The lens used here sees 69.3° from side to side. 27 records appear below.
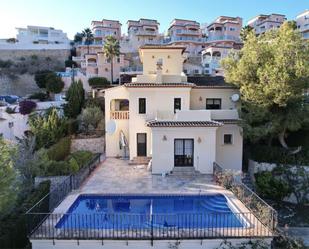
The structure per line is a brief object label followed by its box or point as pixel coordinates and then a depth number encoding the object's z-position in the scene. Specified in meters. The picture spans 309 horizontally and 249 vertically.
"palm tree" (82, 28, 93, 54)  60.32
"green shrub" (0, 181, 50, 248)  9.00
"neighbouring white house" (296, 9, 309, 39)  61.57
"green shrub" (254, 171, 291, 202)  15.84
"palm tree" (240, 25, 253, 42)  42.83
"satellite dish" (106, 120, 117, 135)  20.98
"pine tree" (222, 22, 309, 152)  15.98
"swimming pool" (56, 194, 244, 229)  10.52
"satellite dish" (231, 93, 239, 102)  19.44
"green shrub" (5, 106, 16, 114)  24.44
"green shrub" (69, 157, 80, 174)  16.20
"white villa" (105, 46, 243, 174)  17.24
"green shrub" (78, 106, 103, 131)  23.66
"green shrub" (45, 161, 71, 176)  15.87
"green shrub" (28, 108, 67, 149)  20.52
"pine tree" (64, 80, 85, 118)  26.20
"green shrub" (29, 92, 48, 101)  37.96
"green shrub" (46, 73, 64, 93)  38.03
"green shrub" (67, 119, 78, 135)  22.96
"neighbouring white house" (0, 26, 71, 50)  58.85
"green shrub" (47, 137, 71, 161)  18.28
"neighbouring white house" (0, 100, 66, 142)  23.92
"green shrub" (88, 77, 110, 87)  38.87
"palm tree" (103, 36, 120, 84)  39.77
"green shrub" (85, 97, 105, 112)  26.87
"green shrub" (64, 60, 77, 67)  56.34
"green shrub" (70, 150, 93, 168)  18.20
